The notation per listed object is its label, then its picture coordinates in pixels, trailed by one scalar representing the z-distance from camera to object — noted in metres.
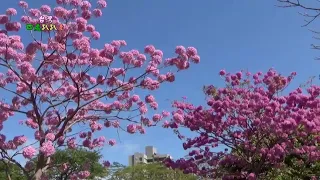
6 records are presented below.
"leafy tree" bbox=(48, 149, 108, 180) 19.39
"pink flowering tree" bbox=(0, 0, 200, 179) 7.03
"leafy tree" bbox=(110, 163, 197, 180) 24.90
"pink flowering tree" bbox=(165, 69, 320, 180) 9.20
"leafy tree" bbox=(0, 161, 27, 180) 18.47
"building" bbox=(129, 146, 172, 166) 46.28
